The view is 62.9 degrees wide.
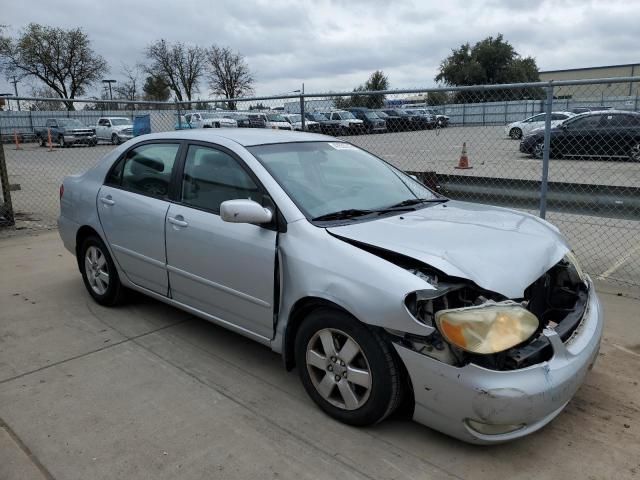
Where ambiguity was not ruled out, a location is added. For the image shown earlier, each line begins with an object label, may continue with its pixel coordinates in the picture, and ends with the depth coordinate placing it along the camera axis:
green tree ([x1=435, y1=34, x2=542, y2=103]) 66.00
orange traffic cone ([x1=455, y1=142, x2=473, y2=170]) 11.07
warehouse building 56.72
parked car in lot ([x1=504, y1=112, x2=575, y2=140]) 10.65
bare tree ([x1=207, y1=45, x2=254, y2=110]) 60.50
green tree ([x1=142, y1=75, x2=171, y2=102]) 59.81
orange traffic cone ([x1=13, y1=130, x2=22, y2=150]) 20.83
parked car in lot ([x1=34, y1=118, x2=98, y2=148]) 24.95
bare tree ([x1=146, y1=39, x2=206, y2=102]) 59.09
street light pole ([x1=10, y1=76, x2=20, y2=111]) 48.08
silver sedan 2.45
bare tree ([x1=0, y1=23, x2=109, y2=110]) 46.19
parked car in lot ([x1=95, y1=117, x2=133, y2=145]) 27.72
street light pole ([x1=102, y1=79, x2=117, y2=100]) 49.09
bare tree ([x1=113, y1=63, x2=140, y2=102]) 60.20
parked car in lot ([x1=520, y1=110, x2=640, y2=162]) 8.04
